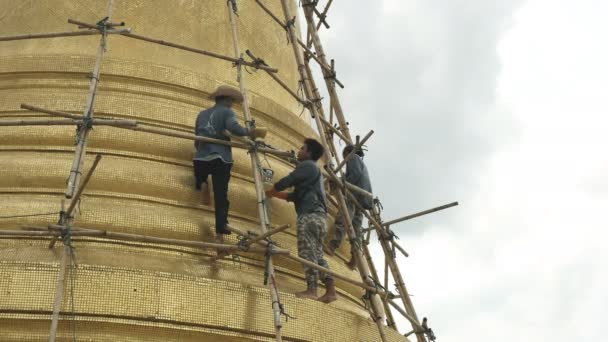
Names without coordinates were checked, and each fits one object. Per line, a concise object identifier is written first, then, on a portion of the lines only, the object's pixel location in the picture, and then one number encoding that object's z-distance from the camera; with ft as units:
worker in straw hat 21.08
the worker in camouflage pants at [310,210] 20.63
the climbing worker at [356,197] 25.08
